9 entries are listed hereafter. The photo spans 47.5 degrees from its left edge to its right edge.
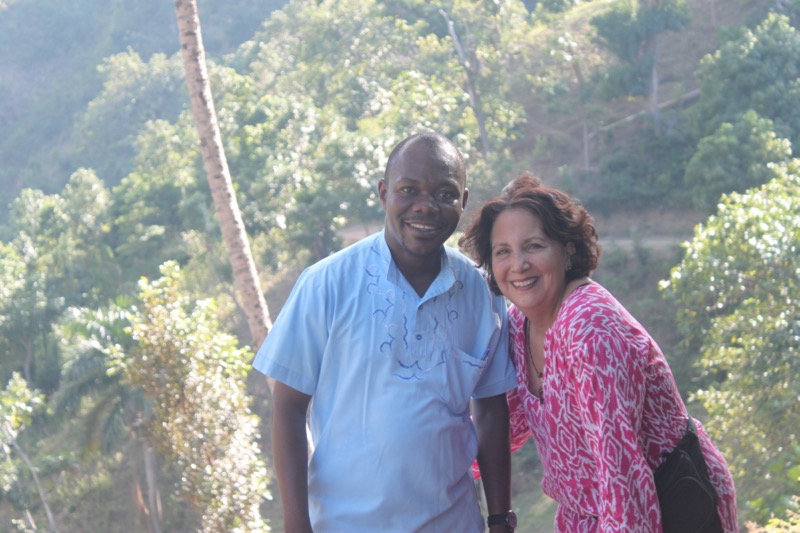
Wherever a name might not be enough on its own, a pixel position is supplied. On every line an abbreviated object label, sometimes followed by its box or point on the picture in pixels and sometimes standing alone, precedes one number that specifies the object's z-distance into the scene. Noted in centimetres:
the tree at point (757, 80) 2005
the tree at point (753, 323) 866
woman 204
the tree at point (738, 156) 1775
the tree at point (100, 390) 1311
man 226
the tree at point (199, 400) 1102
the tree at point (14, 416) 1423
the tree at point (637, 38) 2422
